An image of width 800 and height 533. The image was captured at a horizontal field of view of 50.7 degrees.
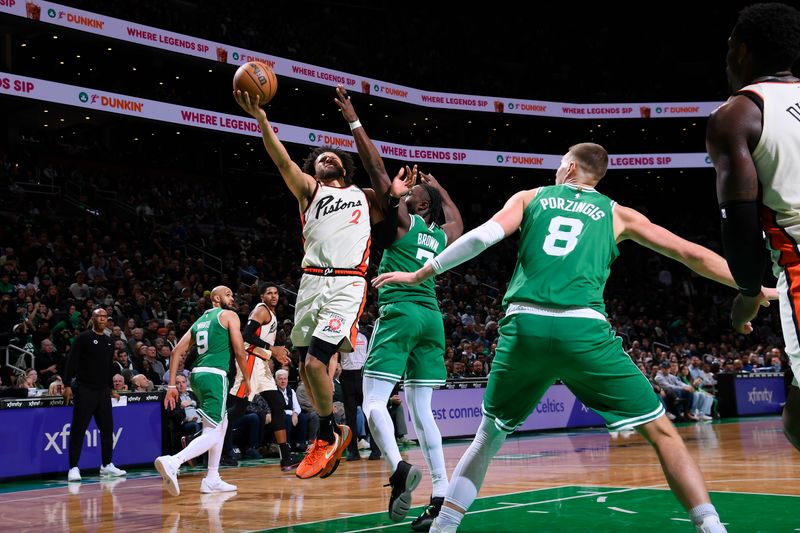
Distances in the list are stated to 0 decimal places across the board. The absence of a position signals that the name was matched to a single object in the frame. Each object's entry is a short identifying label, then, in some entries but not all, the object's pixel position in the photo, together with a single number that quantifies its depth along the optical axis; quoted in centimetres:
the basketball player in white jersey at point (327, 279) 581
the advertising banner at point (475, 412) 1565
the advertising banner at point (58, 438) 1054
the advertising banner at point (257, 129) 2202
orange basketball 559
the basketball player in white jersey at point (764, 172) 295
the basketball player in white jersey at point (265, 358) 998
